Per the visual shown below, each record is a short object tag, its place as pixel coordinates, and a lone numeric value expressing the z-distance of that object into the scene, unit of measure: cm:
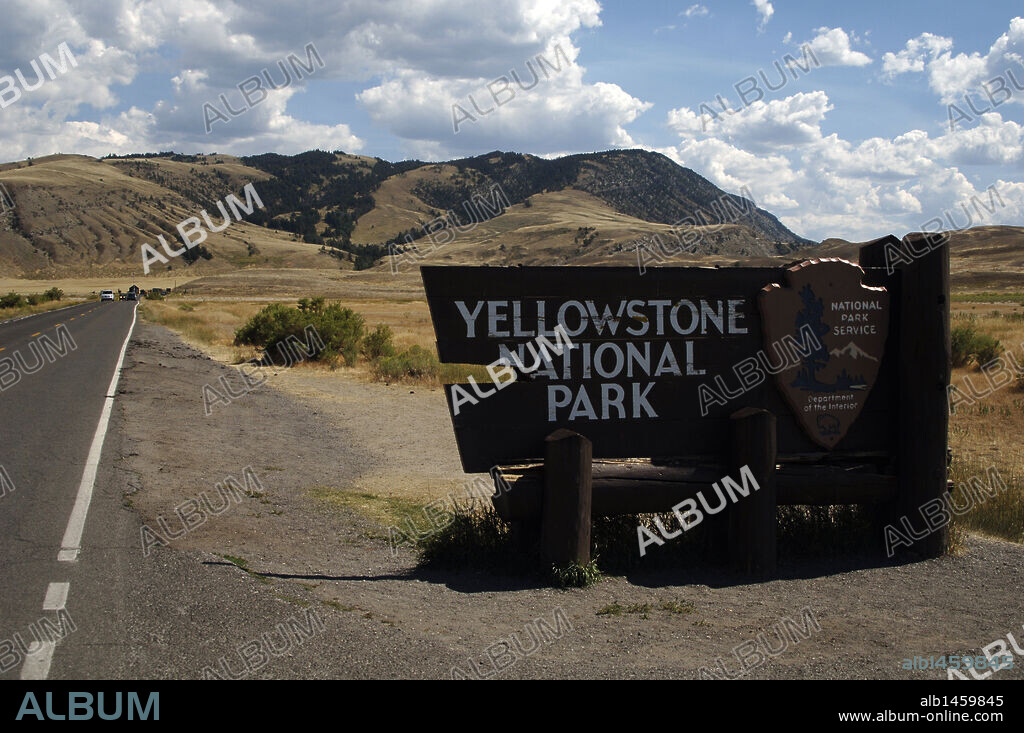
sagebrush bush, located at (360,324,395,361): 2228
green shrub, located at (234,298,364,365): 2175
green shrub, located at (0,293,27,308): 4962
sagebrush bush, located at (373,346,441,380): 1864
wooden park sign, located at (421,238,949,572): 541
